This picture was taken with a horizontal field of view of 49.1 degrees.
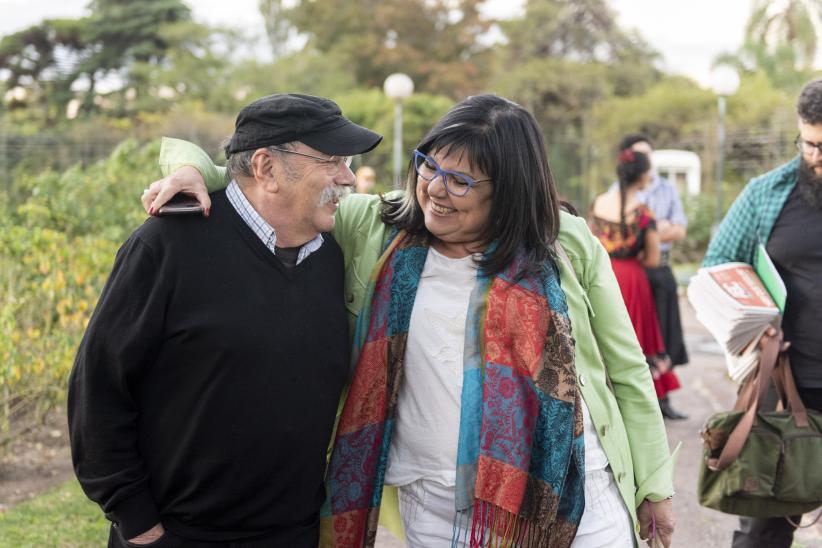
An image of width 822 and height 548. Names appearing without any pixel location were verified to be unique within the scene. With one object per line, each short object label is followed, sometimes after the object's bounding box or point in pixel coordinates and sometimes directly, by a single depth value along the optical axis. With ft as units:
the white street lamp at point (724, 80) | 45.21
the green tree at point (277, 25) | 117.80
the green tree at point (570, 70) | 82.48
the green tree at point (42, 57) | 114.62
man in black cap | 7.02
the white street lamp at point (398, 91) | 42.86
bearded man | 11.26
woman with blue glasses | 7.79
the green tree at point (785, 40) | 117.91
